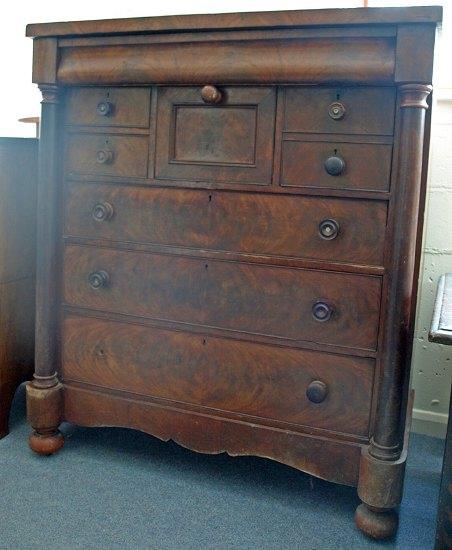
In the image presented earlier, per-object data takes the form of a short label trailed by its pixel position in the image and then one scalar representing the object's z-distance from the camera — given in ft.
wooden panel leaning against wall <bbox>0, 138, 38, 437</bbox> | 6.42
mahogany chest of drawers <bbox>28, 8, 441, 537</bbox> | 4.84
